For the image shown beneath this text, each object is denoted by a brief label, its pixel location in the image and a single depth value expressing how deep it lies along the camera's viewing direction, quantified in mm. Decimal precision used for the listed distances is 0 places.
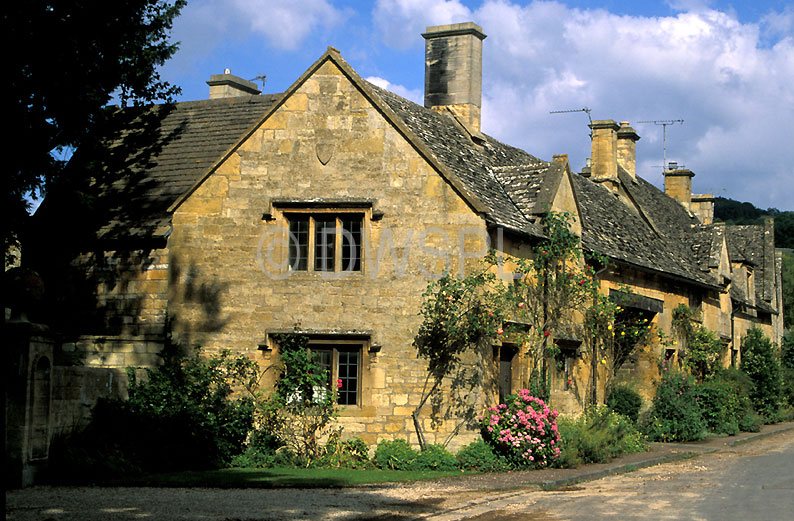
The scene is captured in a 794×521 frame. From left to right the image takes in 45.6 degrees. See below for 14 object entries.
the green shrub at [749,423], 26156
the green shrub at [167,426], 15031
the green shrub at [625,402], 23594
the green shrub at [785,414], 30172
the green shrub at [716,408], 24719
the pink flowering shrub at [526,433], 16578
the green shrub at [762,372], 30031
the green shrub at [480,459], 16438
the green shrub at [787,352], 37844
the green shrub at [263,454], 16875
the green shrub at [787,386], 32406
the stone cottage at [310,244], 17594
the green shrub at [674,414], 23031
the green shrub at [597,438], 17219
